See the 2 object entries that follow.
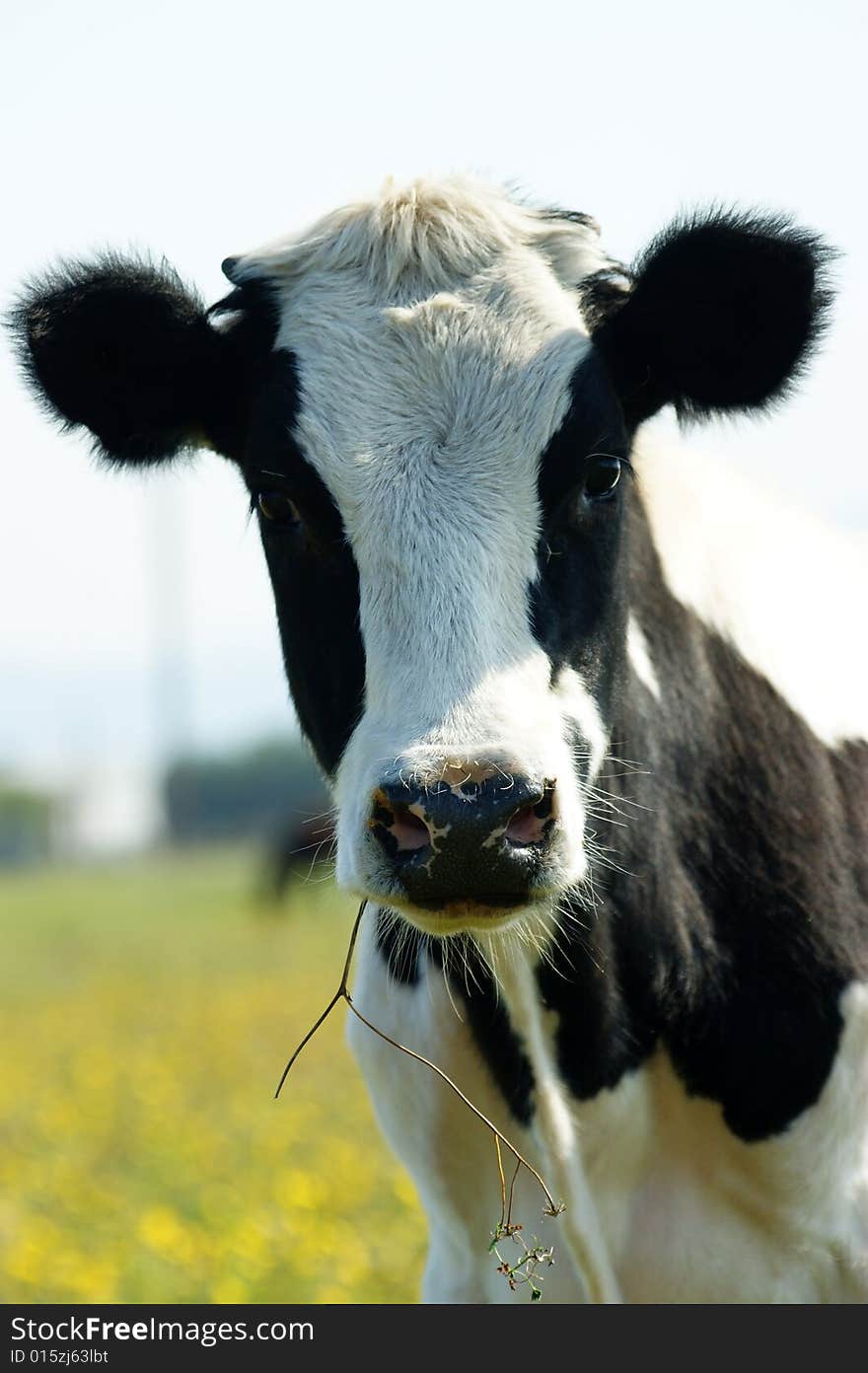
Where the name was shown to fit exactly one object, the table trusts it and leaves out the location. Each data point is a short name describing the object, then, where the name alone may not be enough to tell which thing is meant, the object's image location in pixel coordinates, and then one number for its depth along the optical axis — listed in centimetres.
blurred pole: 11831
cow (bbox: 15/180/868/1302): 755
